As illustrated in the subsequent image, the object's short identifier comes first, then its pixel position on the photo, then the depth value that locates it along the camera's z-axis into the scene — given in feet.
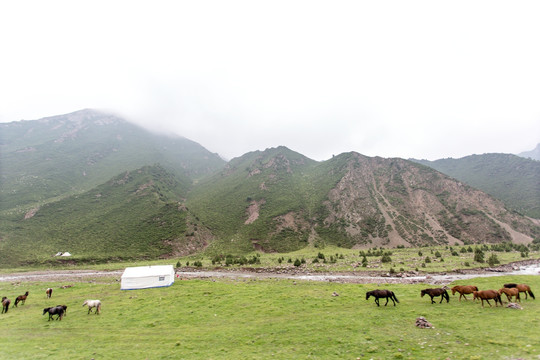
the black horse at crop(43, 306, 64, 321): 66.08
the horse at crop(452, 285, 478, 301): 61.41
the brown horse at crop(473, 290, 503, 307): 54.85
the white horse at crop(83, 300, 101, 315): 71.05
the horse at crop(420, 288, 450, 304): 61.52
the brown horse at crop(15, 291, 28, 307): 84.71
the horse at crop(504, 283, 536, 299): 59.40
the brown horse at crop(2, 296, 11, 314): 77.97
